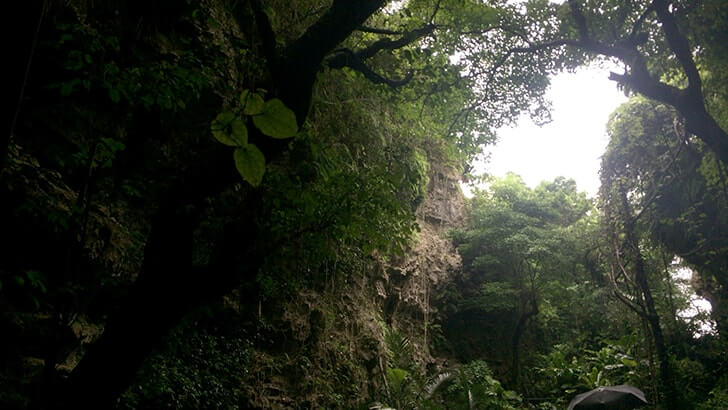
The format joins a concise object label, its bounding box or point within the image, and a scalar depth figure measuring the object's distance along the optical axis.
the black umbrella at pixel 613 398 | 7.36
